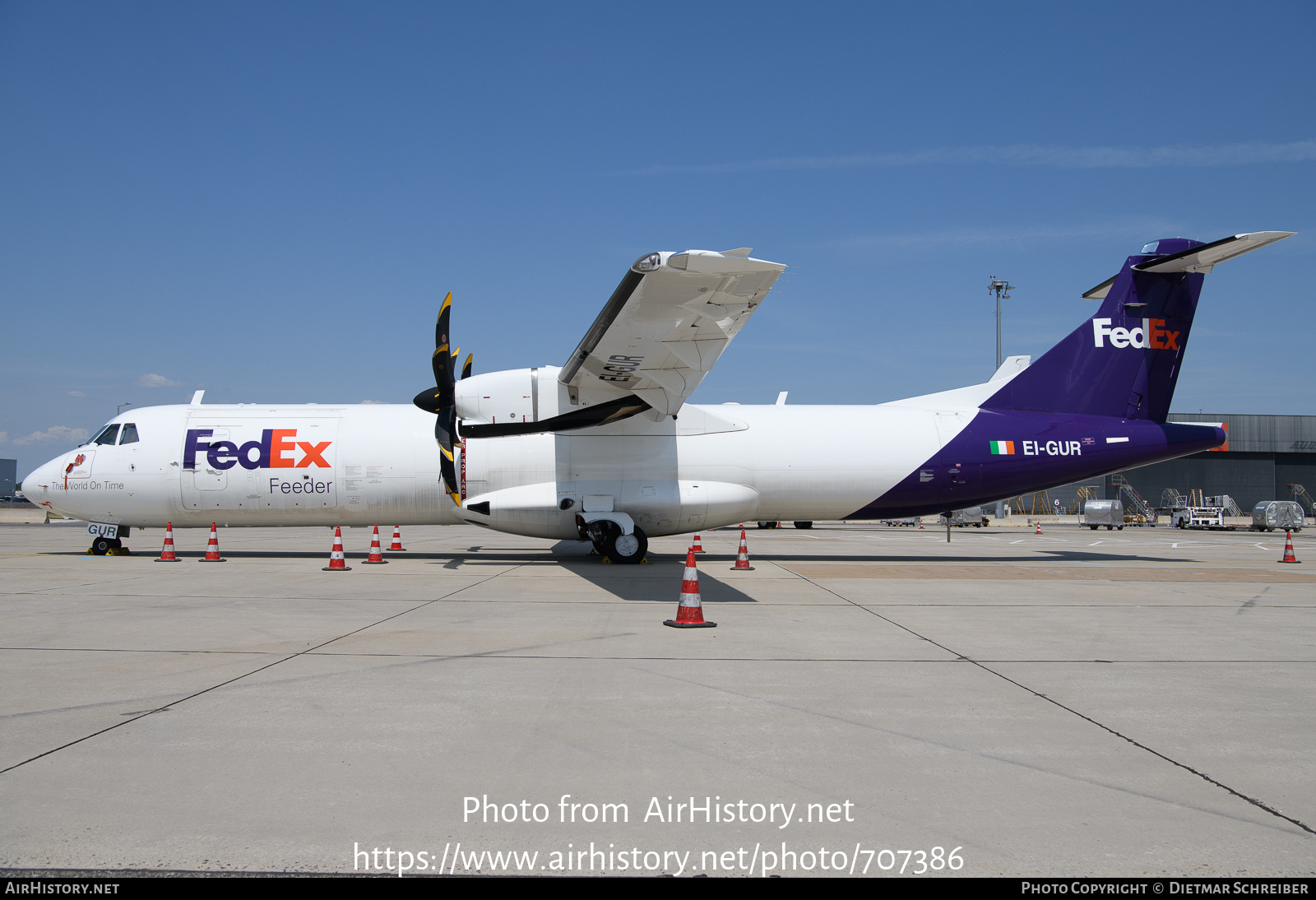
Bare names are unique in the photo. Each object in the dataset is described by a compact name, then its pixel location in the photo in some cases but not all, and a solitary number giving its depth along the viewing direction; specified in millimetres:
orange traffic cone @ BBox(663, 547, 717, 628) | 8148
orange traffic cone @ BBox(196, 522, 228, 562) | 14938
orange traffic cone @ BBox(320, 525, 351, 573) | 13539
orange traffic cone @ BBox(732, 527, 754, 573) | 14328
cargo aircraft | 14922
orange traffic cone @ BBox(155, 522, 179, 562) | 14797
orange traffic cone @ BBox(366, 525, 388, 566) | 14812
